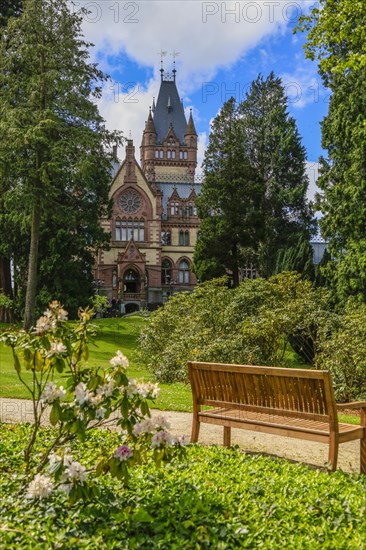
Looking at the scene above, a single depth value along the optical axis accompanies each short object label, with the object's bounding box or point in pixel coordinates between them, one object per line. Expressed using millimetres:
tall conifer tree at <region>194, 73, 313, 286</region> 35562
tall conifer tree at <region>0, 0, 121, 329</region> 21056
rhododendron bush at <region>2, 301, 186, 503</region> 3980
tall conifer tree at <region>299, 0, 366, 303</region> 22812
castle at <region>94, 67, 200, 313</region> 56375
